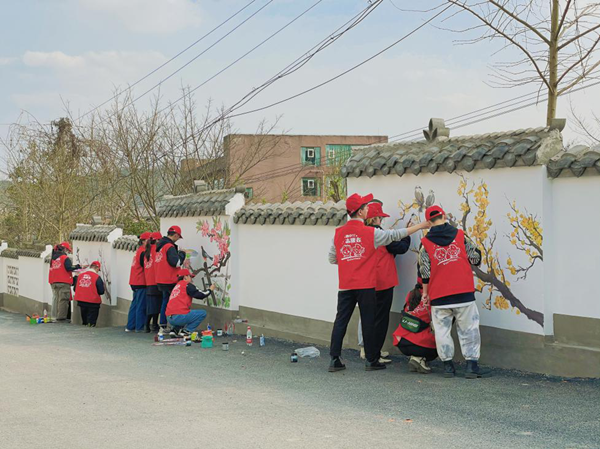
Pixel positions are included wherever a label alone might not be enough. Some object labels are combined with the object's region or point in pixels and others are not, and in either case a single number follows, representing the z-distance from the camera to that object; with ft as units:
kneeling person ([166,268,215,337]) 40.16
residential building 157.04
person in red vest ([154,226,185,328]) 43.65
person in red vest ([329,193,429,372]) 27.89
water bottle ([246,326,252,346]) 37.17
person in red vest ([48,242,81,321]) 63.57
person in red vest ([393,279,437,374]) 26.76
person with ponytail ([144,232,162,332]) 46.32
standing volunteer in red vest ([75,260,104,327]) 58.03
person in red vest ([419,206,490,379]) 25.49
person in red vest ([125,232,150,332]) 48.80
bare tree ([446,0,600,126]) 37.35
